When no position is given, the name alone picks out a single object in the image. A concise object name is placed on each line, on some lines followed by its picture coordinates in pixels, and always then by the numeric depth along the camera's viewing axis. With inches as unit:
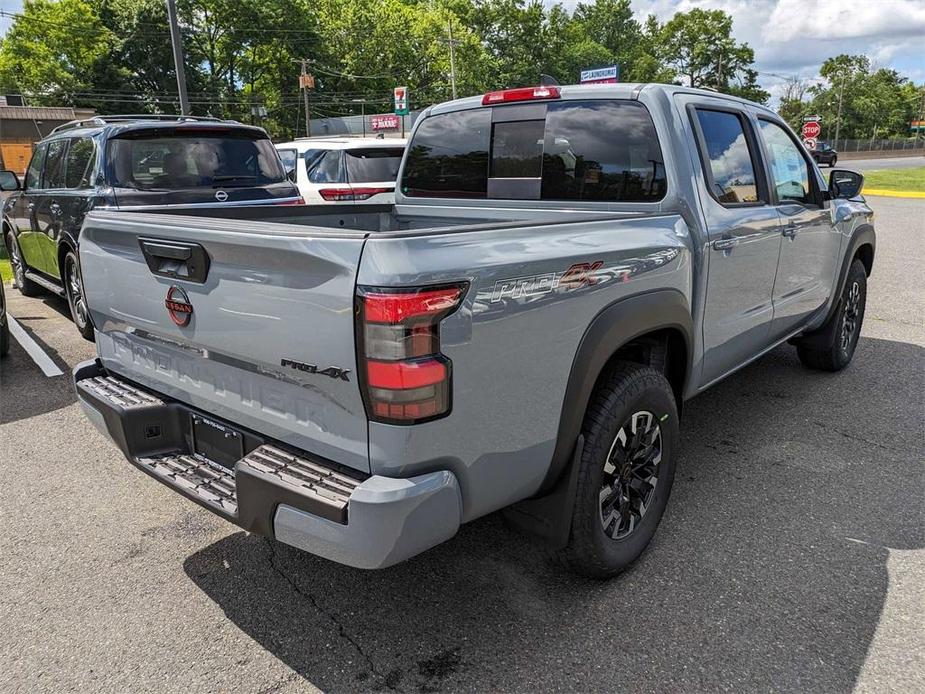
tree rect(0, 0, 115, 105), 2060.8
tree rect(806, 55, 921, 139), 3858.3
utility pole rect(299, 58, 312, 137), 1958.7
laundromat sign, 1627.1
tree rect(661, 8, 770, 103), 3666.3
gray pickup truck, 75.8
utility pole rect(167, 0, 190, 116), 614.5
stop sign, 759.7
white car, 380.5
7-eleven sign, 1536.7
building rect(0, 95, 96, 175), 1315.0
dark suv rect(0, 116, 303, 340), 234.7
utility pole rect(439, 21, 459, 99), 2172.2
